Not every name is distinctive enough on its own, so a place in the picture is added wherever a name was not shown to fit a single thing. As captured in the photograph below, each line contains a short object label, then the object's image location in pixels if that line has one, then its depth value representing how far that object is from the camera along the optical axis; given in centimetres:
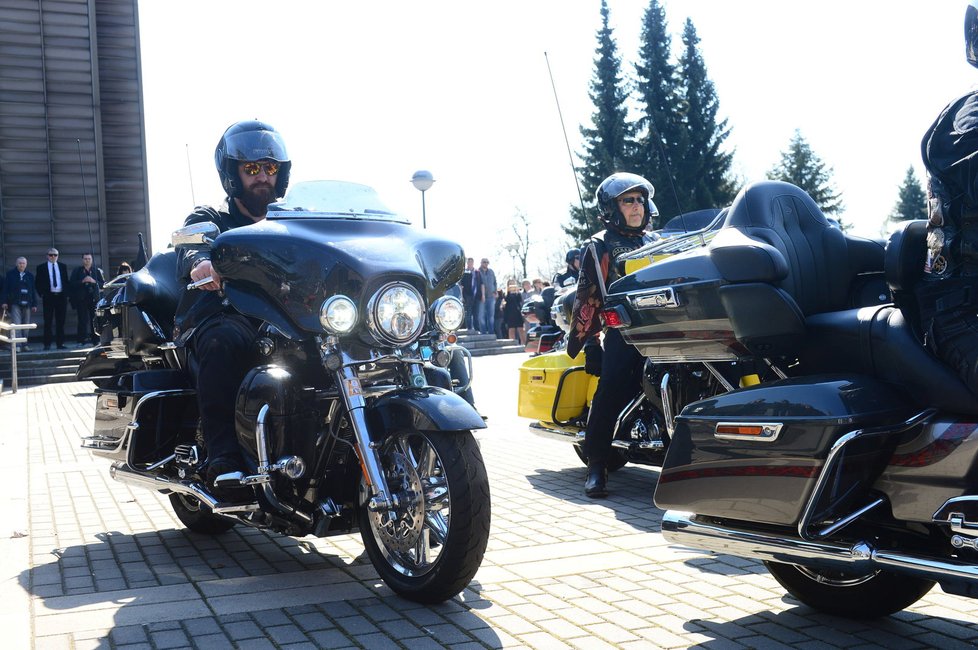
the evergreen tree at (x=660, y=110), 4691
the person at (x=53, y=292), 2027
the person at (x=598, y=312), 655
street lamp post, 1989
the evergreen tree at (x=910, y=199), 8000
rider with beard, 458
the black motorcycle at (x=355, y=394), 397
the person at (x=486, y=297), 2672
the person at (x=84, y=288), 2097
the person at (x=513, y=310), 2630
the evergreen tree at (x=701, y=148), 4906
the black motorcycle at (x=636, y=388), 518
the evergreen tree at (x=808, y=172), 6975
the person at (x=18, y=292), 2008
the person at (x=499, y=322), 2734
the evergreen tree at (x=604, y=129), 5009
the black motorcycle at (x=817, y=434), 296
